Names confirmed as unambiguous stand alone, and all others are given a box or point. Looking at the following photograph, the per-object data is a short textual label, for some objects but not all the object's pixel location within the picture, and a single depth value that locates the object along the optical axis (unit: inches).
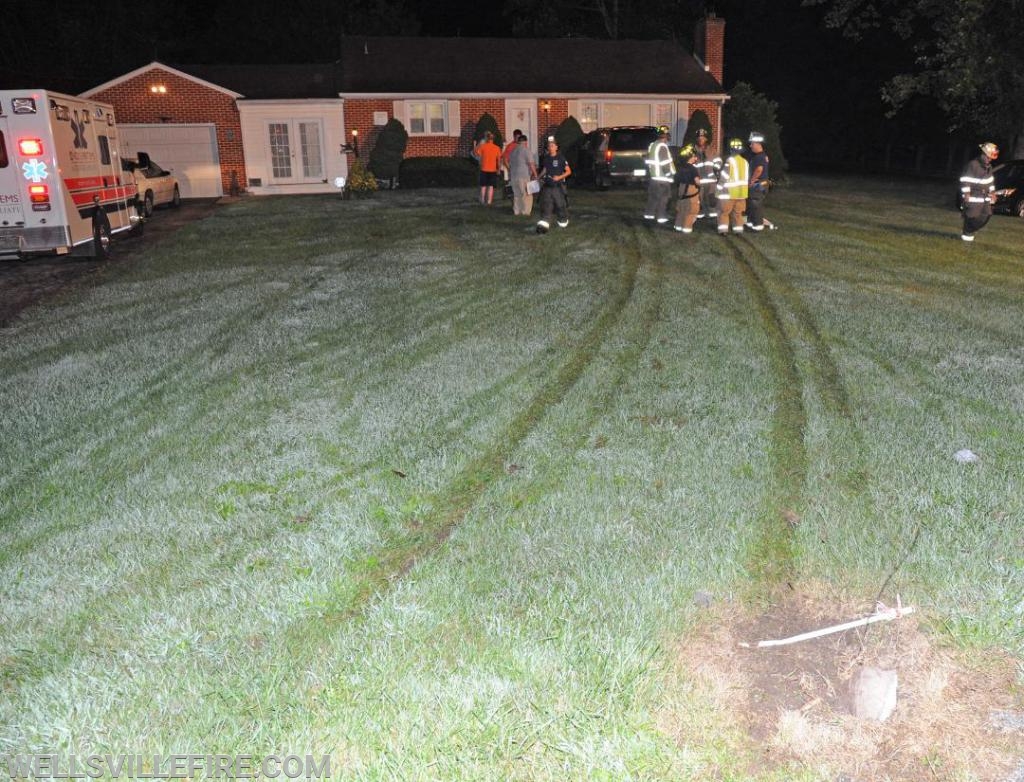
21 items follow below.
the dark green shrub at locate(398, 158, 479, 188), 1059.9
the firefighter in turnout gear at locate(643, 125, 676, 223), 624.1
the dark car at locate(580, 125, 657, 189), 986.7
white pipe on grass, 139.5
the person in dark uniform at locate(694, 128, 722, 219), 616.7
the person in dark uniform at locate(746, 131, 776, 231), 601.9
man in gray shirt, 662.5
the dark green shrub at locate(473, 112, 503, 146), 1155.9
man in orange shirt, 761.6
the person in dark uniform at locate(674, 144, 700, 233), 602.9
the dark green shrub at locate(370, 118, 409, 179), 1051.9
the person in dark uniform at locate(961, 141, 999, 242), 568.7
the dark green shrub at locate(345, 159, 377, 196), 960.3
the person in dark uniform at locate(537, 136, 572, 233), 612.4
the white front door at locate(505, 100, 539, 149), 1206.9
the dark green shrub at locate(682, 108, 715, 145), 1181.1
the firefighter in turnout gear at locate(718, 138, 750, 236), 594.5
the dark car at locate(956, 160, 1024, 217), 791.7
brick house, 1068.5
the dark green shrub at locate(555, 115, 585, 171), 1137.7
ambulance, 494.9
